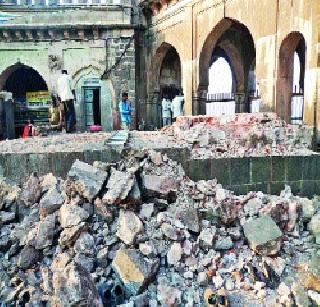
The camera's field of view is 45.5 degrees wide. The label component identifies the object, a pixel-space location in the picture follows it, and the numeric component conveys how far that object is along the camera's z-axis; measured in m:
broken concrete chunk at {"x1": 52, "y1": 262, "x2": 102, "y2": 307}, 3.54
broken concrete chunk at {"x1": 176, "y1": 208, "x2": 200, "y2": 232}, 4.52
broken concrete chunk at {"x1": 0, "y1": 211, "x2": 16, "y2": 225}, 4.71
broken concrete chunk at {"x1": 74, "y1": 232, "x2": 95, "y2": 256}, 4.15
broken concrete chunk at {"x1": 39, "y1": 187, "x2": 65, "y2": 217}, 4.57
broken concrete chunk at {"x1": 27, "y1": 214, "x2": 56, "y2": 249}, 4.30
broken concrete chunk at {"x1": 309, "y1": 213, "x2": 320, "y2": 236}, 4.80
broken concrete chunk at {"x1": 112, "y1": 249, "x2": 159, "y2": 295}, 3.89
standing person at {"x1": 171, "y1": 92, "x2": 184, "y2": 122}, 12.46
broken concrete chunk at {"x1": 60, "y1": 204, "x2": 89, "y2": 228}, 4.34
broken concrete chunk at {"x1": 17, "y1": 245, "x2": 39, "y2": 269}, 4.22
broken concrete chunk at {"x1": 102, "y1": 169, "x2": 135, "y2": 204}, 4.44
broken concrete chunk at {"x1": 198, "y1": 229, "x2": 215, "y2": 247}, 4.37
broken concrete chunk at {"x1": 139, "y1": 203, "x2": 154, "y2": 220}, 4.51
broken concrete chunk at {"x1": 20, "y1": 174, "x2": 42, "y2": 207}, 4.86
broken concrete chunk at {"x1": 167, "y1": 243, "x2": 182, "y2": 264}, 4.15
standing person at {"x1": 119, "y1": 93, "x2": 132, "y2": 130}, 10.16
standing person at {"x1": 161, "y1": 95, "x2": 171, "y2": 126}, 13.54
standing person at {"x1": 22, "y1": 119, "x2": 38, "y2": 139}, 10.07
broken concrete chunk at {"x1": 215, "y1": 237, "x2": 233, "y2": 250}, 4.43
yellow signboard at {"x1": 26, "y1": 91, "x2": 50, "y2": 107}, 15.36
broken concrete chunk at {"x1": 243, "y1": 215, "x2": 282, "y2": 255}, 4.38
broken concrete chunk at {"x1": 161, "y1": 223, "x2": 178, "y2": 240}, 4.30
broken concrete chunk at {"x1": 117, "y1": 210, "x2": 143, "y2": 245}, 4.20
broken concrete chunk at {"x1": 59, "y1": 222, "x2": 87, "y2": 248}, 4.25
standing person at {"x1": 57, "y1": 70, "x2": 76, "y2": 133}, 8.88
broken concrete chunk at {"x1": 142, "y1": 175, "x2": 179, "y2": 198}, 4.69
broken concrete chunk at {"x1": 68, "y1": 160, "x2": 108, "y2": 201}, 4.50
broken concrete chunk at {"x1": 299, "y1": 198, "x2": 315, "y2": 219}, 5.01
